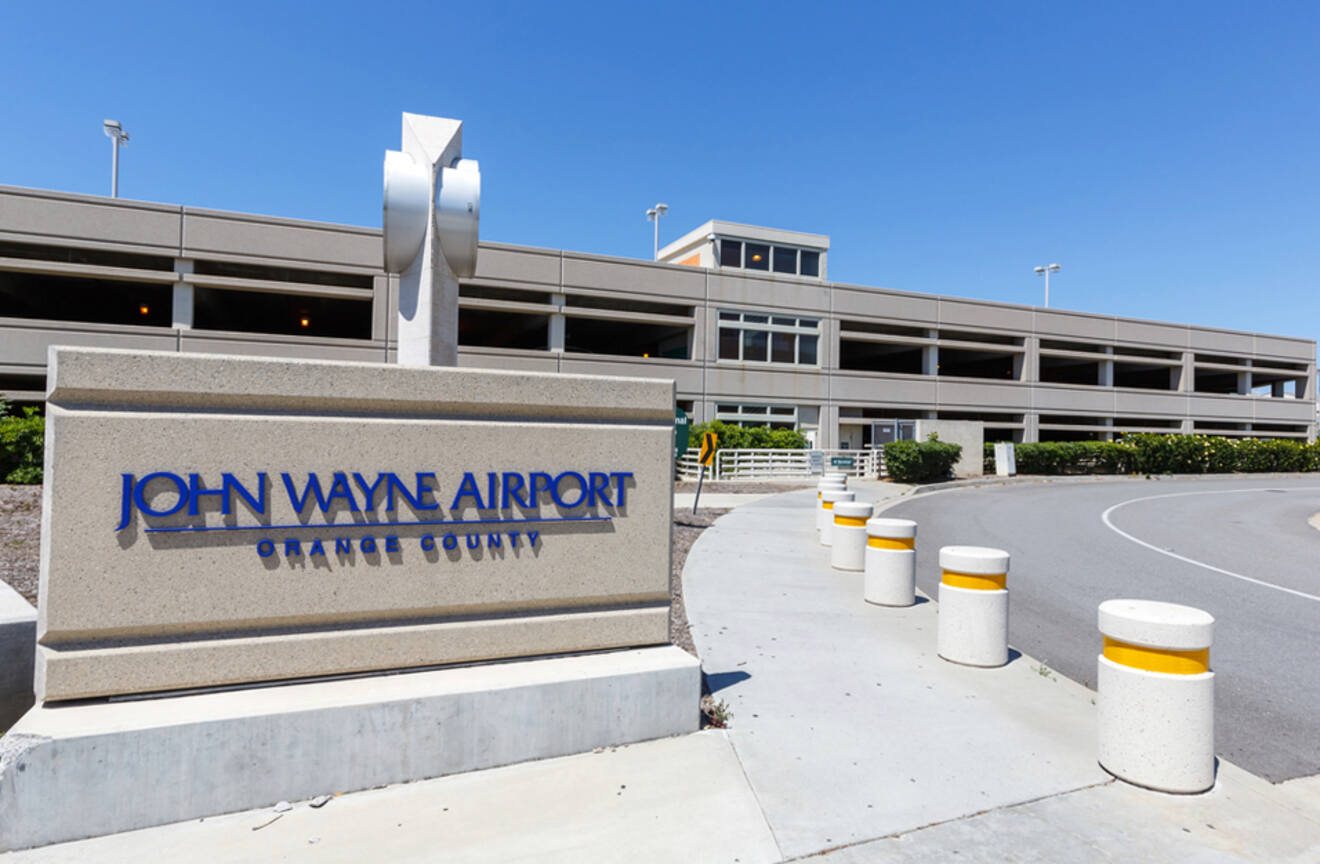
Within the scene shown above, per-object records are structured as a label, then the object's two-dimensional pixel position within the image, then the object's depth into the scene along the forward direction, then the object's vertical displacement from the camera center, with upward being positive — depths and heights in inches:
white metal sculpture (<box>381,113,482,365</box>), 223.6 +65.3
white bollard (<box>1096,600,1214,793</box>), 152.9 -55.6
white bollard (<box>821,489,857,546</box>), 488.4 -47.9
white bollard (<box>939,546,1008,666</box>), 230.2 -54.0
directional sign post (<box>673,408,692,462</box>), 647.5 +2.8
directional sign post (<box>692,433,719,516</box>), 630.5 -11.3
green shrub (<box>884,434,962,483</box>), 1146.0 -30.5
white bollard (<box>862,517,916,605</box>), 311.9 -54.4
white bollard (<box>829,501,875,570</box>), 395.9 -53.9
